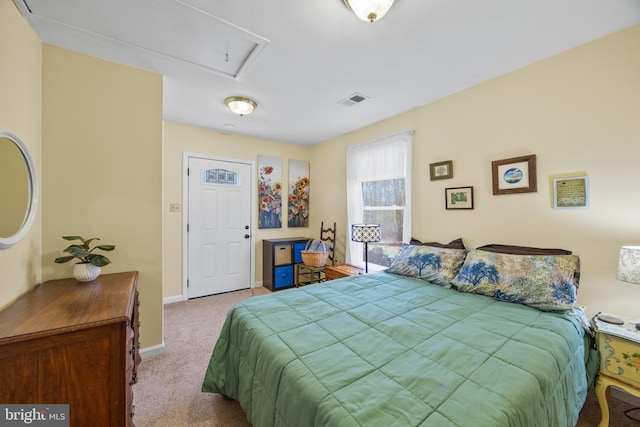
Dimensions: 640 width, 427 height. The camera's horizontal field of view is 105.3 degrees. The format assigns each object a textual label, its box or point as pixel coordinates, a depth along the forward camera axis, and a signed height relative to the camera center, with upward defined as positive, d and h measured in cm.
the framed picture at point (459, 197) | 247 +19
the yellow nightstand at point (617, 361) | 135 -84
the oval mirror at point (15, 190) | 137 +19
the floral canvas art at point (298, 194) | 456 +44
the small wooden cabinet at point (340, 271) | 312 -72
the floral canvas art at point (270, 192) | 423 +45
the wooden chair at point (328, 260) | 406 -73
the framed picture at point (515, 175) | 206 +35
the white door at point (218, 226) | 366 -14
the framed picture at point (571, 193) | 183 +17
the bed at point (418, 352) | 89 -66
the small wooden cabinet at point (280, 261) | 396 -73
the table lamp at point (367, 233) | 297 -21
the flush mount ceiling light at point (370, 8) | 134 +117
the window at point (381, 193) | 304 +32
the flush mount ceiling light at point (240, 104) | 268 +126
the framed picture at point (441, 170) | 261 +50
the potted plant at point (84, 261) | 171 -30
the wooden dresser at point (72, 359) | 101 -62
